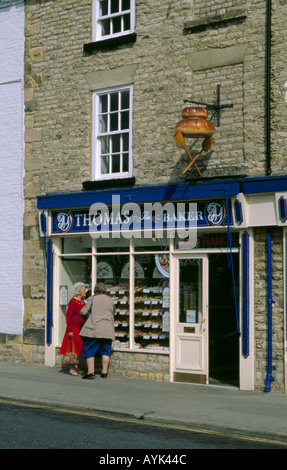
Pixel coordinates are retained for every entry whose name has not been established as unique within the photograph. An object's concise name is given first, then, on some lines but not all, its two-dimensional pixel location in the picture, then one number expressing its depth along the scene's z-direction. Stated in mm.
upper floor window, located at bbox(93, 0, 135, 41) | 14547
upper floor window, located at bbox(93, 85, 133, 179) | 14414
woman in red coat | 13898
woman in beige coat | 13312
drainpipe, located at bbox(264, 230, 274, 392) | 11891
